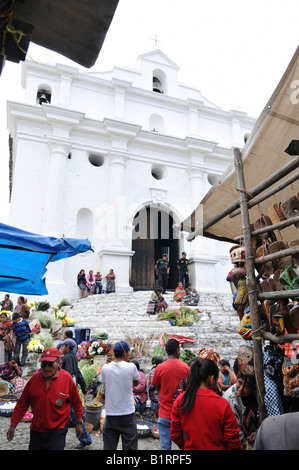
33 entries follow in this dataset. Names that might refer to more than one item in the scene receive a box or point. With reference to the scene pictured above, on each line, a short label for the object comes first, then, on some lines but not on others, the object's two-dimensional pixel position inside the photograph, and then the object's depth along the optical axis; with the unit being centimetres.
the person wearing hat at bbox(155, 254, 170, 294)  1331
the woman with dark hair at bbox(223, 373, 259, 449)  266
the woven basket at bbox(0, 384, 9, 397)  600
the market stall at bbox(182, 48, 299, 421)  255
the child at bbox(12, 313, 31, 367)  737
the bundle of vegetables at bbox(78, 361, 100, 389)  616
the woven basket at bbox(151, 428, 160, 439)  455
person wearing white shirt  333
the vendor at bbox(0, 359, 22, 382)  669
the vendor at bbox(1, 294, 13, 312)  1117
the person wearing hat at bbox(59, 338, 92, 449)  484
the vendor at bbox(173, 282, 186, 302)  1209
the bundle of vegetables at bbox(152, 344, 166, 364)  668
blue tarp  375
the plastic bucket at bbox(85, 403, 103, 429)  491
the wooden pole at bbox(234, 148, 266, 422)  256
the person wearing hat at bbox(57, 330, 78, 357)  576
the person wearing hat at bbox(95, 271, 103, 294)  1430
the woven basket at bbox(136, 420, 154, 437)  451
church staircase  790
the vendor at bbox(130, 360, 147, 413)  517
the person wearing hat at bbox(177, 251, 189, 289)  1410
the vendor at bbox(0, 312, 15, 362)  736
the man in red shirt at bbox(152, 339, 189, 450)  351
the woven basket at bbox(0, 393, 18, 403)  561
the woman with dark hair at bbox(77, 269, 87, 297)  1412
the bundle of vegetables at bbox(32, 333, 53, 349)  797
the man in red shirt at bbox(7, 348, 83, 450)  295
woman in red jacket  214
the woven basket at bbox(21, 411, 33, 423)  503
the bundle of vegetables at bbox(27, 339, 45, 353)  762
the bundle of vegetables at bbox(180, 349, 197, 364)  595
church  1538
